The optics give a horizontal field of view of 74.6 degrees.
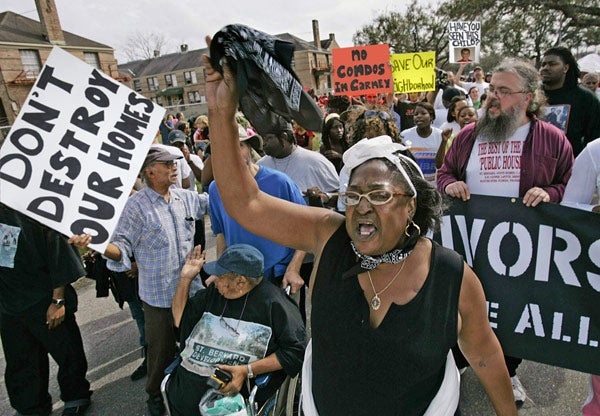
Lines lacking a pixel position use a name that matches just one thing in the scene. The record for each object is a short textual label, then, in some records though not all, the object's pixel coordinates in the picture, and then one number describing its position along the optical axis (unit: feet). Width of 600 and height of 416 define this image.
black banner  7.30
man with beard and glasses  7.86
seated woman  7.73
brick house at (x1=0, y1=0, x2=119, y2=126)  99.35
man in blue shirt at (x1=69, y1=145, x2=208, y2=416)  9.09
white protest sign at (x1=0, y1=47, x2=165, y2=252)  7.20
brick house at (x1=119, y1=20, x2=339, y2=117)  175.11
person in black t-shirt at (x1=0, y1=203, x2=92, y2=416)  8.58
